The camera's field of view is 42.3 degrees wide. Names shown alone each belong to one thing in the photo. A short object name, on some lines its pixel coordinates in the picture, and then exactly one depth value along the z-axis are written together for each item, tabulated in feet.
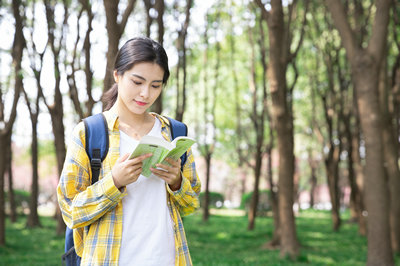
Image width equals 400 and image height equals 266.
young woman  7.99
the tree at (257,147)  51.49
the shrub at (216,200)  110.37
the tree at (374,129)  25.04
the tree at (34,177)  54.07
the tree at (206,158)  62.23
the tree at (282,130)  33.17
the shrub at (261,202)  87.75
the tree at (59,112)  42.02
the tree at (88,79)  28.43
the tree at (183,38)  41.25
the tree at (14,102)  36.65
